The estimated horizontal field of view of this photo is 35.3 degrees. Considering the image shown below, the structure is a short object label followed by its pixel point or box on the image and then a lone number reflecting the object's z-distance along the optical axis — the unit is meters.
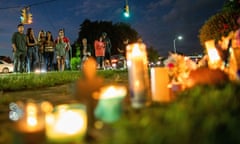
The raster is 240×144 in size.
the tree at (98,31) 67.56
